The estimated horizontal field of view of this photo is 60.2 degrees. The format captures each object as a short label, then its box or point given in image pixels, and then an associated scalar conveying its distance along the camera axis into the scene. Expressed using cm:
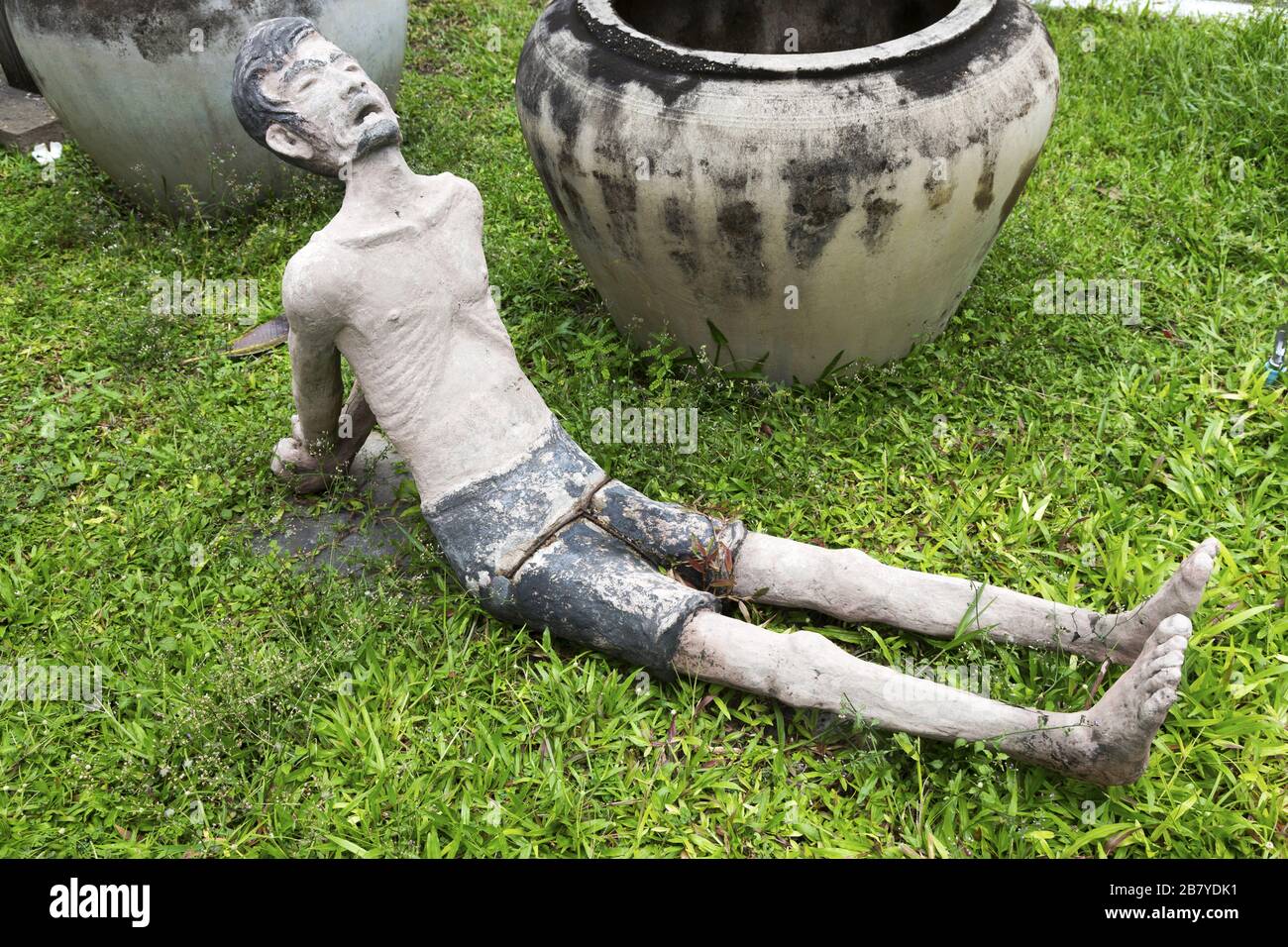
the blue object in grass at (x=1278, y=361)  370
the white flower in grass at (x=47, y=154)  515
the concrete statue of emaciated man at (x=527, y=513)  254
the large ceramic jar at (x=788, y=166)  305
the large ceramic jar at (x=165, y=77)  416
